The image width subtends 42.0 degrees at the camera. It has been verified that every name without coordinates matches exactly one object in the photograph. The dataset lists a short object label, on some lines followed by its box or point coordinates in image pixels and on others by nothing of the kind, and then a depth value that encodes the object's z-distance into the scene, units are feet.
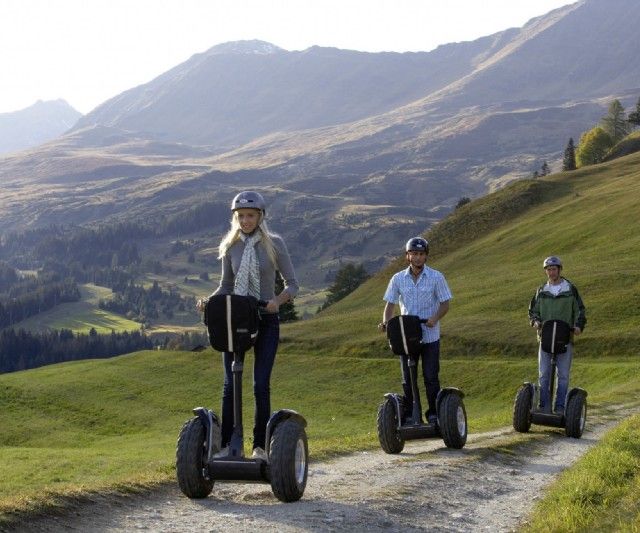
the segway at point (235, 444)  36.32
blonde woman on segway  38.11
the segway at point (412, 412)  52.75
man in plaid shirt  54.29
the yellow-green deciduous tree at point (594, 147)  591.37
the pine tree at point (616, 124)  625.82
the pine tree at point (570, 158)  582.35
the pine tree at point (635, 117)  568.82
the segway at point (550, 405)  65.16
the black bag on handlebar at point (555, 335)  66.08
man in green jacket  67.05
